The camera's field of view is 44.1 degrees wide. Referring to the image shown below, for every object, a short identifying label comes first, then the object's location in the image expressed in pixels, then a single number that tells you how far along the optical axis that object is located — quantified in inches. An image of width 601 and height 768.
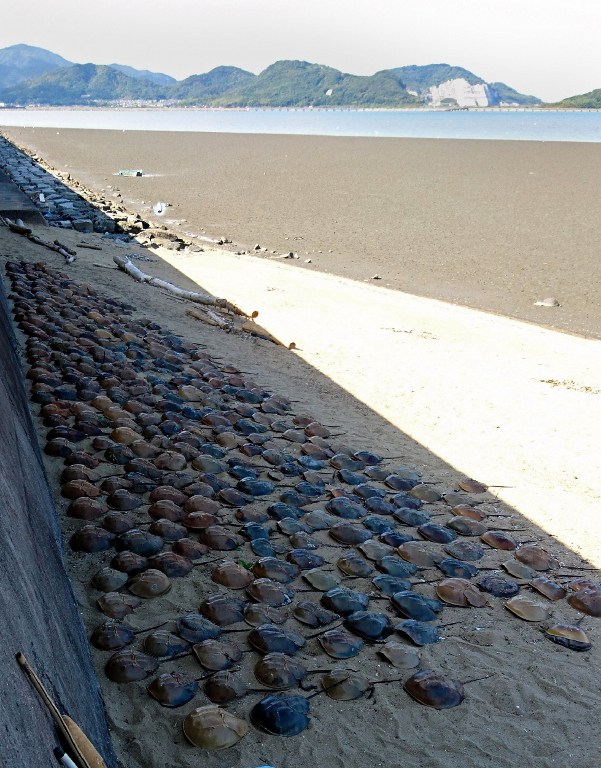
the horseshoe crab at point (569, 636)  144.4
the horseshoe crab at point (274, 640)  128.9
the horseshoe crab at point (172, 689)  115.0
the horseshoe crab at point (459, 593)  153.9
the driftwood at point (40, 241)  449.3
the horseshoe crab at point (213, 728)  108.6
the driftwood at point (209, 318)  368.5
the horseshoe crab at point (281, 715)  112.9
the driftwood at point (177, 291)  407.2
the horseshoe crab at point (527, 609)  152.2
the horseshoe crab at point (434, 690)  122.9
